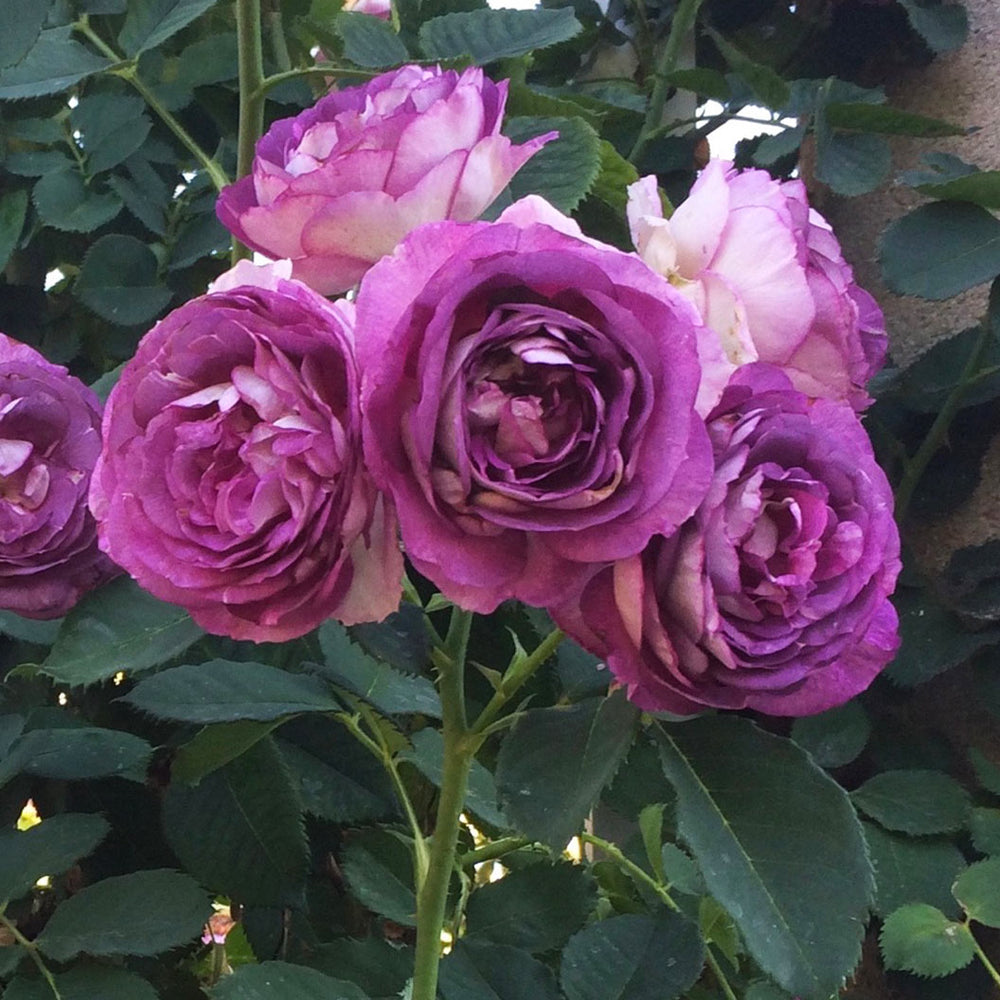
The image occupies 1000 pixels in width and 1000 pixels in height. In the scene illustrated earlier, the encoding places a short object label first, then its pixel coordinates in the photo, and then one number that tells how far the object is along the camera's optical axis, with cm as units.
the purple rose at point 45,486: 40
